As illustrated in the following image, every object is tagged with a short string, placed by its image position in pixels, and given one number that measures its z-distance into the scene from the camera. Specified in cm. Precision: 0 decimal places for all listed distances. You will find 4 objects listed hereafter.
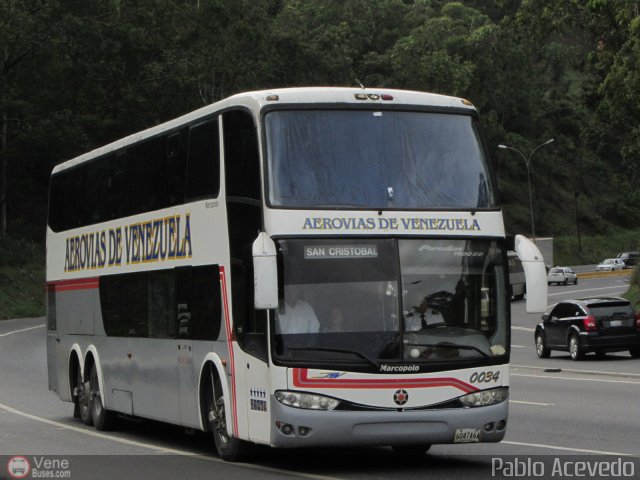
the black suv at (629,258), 10562
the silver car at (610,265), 10106
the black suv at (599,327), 3362
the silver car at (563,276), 8606
